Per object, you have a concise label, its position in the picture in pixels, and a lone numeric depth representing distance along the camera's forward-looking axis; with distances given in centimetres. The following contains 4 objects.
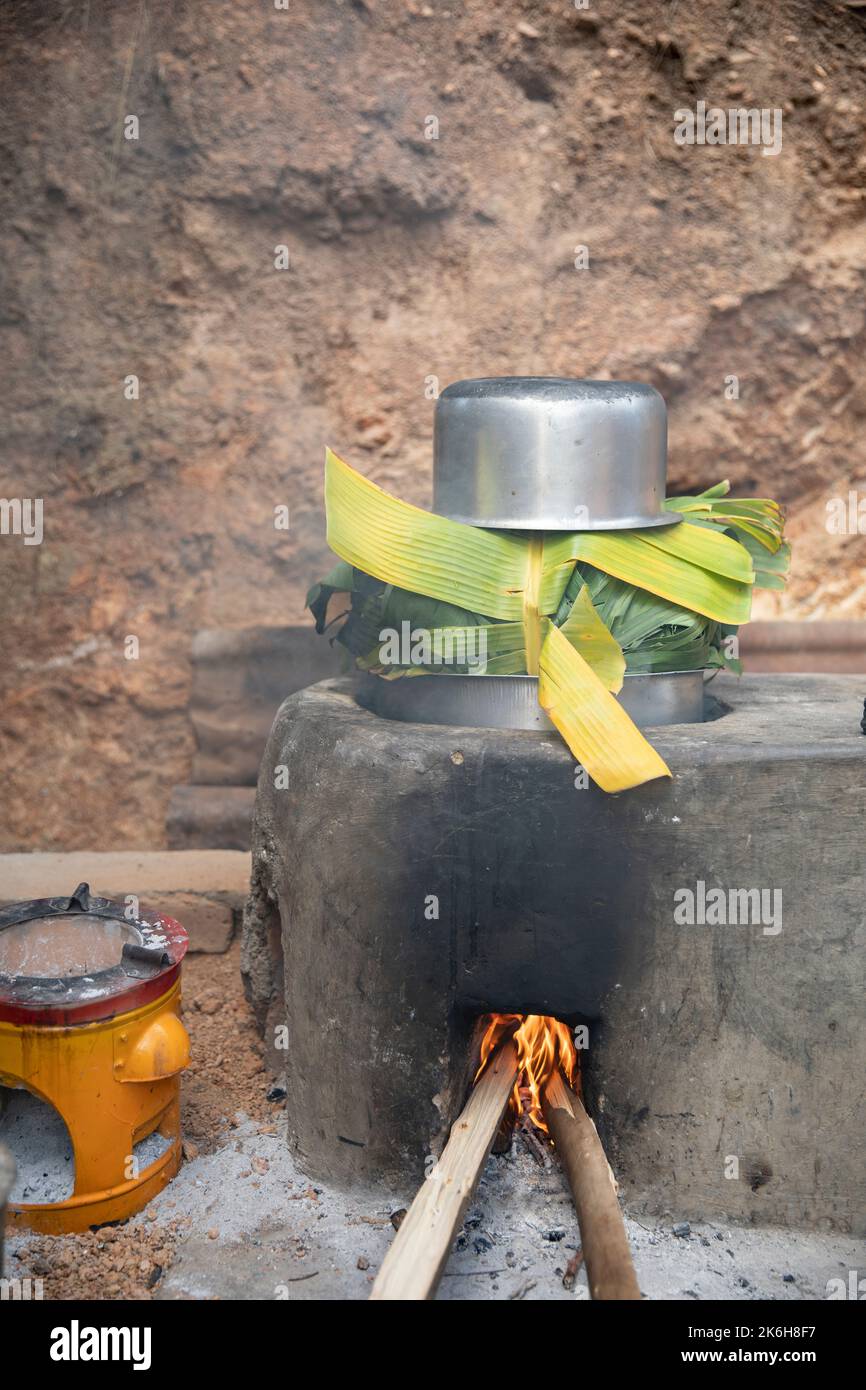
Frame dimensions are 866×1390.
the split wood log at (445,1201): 199
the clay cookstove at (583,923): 241
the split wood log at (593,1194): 201
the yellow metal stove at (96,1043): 242
